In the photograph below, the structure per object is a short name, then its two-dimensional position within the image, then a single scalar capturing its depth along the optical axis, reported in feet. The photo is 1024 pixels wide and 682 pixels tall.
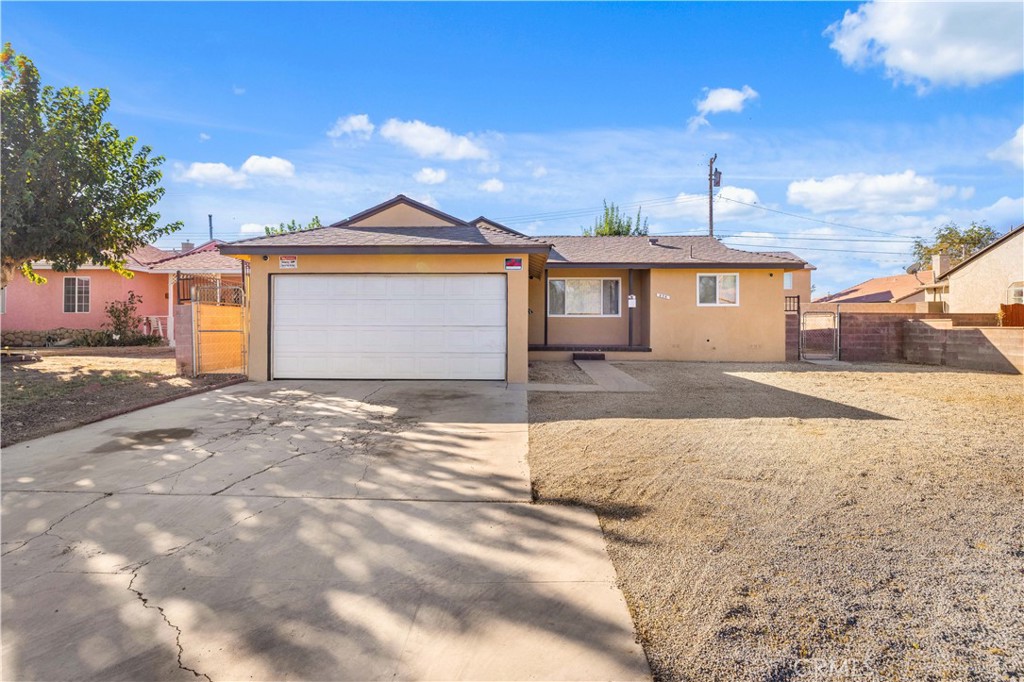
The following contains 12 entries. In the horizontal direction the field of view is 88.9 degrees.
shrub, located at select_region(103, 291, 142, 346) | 58.08
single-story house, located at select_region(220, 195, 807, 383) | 35.29
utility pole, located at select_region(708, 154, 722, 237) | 100.74
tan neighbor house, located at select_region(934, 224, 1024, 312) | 66.03
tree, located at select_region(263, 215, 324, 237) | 121.19
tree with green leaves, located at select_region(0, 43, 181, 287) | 35.22
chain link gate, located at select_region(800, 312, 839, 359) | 54.75
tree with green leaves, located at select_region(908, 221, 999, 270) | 122.93
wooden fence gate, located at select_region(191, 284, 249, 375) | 36.42
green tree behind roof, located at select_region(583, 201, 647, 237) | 107.04
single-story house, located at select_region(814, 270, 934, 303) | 114.21
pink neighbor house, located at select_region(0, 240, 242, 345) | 60.64
